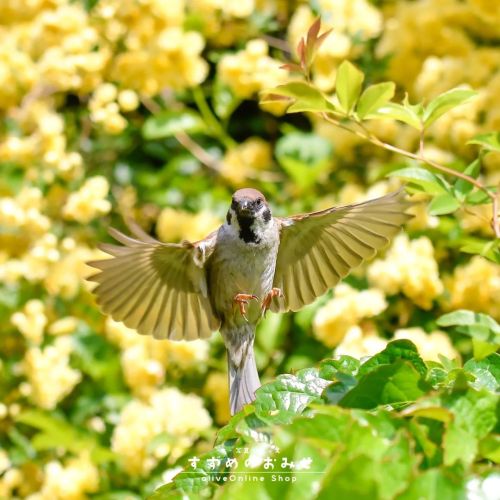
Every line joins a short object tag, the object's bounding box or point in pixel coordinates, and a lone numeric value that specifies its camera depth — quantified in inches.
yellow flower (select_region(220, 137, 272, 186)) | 87.2
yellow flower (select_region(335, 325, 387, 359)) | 75.1
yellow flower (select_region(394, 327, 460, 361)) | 75.8
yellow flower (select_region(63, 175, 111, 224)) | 83.2
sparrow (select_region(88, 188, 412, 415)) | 73.2
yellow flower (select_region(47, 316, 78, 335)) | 83.3
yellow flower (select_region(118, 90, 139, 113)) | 84.7
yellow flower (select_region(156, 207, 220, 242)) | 83.6
